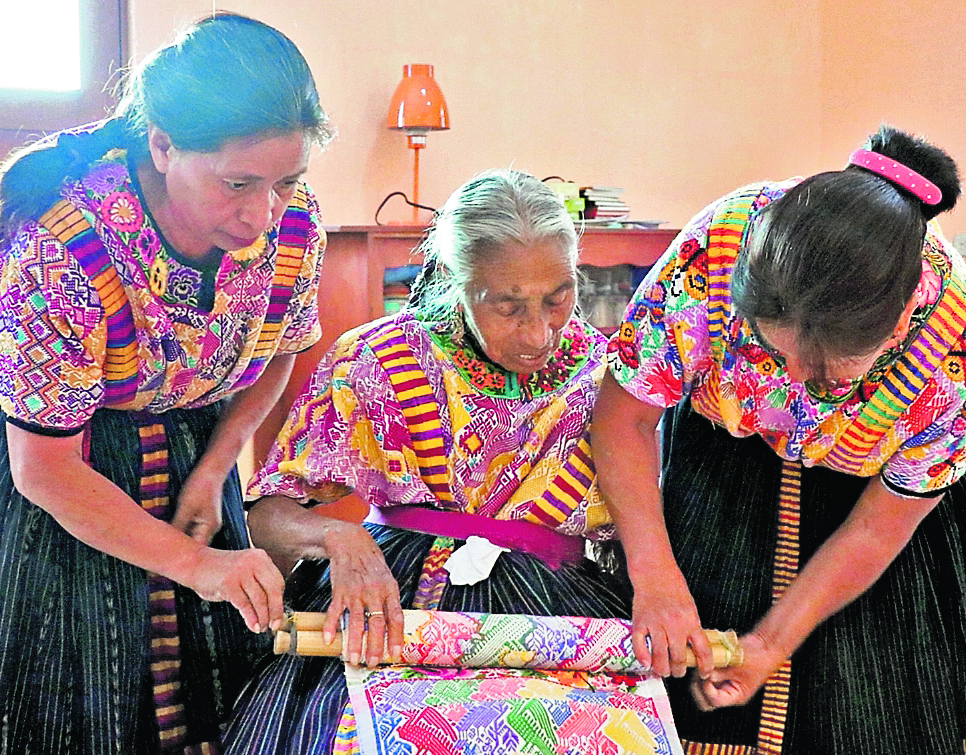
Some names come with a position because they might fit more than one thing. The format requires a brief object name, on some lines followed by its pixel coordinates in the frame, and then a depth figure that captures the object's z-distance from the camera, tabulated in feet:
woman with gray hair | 5.37
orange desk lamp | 12.27
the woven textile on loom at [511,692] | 4.43
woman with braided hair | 4.44
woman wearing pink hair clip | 4.51
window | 10.79
